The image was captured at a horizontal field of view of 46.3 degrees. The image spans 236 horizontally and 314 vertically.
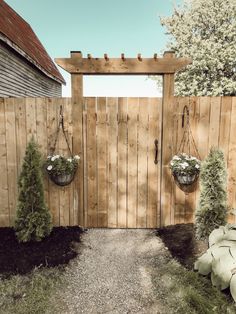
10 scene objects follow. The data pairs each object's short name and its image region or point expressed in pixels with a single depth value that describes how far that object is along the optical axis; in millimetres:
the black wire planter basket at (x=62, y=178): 3950
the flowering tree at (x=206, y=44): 17766
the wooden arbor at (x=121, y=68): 3859
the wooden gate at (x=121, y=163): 4078
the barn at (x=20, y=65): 7030
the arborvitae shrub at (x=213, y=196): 3588
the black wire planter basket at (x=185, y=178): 3975
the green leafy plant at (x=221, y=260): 2672
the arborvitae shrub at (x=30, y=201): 3689
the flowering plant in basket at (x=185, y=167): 3924
